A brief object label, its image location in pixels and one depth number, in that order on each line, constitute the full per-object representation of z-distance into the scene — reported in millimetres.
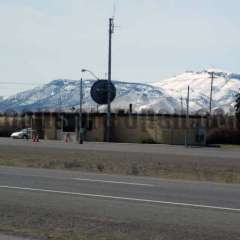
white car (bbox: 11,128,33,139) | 86100
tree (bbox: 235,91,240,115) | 91494
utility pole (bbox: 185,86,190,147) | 71438
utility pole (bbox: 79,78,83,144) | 71069
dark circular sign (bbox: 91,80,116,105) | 86125
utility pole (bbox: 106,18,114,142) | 80000
